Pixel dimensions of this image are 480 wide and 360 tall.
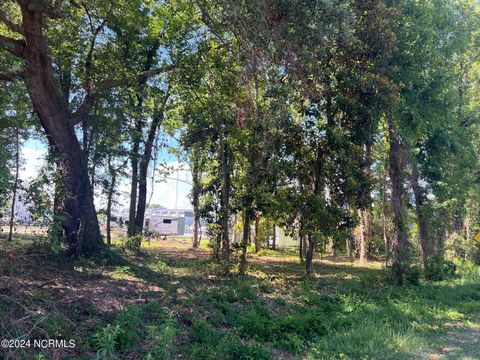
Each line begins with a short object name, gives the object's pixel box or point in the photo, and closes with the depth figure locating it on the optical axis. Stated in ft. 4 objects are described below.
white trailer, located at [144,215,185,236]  144.92
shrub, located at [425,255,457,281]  49.24
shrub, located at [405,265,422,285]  42.64
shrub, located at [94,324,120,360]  15.66
